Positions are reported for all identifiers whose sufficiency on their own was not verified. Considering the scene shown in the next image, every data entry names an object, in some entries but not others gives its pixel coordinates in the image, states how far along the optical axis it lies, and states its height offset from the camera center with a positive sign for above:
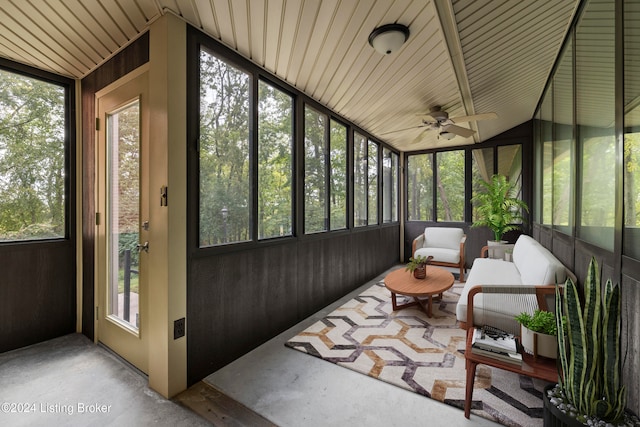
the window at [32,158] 2.42 +0.45
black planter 1.16 -0.87
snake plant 1.13 -0.59
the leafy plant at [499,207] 4.83 +0.05
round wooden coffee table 3.00 -0.84
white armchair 4.74 -0.67
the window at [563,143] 2.45 +0.64
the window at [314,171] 3.26 +0.46
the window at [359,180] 4.46 +0.47
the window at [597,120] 1.59 +0.58
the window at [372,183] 5.00 +0.47
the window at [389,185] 5.65 +0.50
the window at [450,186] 5.89 +0.49
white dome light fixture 2.00 +1.23
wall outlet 1.90 -0.80
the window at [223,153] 2.15 +0.45
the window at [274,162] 2.67 +0.46
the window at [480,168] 5.64 +0.83
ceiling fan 3.39 +1.11
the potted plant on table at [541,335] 1.60 -0.71
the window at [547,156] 3.30 +0.66
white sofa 2.12 -0.70
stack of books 1.62 -0.81
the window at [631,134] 1.30 +0.36
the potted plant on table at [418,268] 3.41 -0.69
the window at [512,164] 5.32 +0.87
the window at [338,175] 3.82 +0.47
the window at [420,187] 6.21 +0.49
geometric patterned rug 1.83 -1.22
